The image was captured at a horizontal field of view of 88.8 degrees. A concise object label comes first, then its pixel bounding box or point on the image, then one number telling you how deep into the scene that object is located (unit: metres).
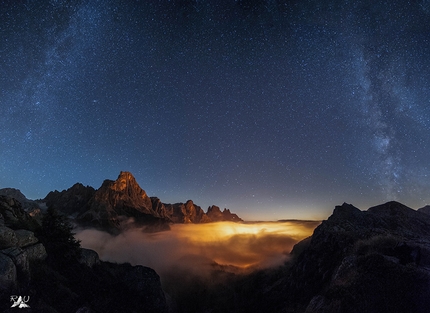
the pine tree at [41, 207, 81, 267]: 35.47
